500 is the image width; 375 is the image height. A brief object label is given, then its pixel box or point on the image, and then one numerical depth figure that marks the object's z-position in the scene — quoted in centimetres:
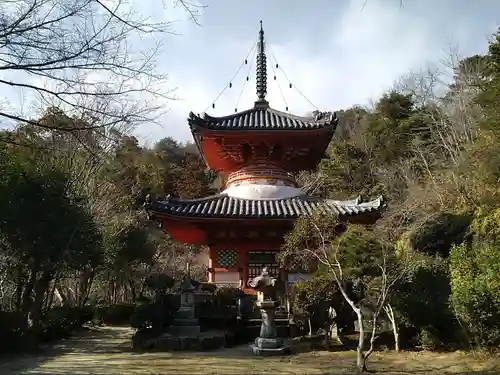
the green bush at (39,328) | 1107
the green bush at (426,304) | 994
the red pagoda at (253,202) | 1343
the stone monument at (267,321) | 1002
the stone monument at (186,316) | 1182
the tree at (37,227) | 1148
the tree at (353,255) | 916
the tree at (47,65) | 418
